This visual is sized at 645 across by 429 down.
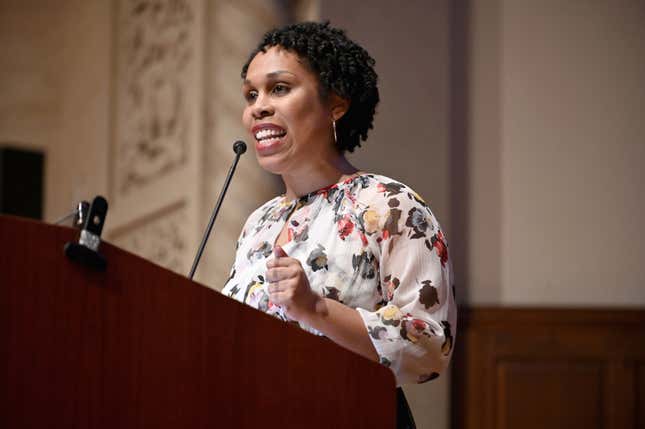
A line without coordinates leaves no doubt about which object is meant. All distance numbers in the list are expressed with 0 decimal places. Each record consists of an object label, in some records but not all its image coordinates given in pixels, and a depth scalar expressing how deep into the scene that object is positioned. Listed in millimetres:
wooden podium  4430
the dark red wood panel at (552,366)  6056
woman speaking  4752
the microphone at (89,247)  4443
